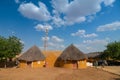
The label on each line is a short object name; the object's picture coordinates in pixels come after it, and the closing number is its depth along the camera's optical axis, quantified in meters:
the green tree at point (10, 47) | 16.06
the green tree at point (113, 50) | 20.98
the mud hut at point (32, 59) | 16.25
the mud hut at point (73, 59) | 15.75
